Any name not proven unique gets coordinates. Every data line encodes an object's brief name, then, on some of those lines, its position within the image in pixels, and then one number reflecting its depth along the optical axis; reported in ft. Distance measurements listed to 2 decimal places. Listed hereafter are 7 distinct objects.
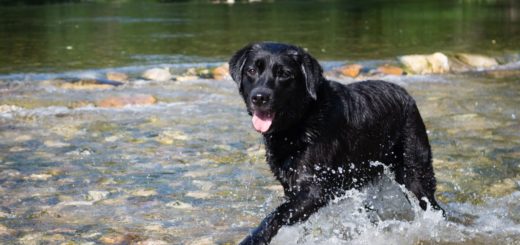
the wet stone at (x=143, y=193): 25.52
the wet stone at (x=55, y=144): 32.99
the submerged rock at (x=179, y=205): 24.08
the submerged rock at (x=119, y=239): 20.72
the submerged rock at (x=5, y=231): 21.44
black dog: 18.54
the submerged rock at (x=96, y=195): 25.04
